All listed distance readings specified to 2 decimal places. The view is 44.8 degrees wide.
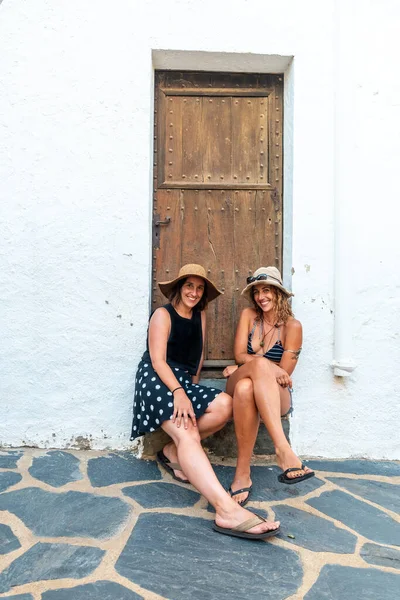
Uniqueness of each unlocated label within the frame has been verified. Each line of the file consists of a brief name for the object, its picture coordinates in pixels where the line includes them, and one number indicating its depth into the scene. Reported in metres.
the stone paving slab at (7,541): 2.10
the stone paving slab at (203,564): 1.89
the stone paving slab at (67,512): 2.28
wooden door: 3.54
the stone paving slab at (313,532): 2.24
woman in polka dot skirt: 2.33
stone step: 3.20
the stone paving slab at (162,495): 2.58
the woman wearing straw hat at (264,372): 2.58
